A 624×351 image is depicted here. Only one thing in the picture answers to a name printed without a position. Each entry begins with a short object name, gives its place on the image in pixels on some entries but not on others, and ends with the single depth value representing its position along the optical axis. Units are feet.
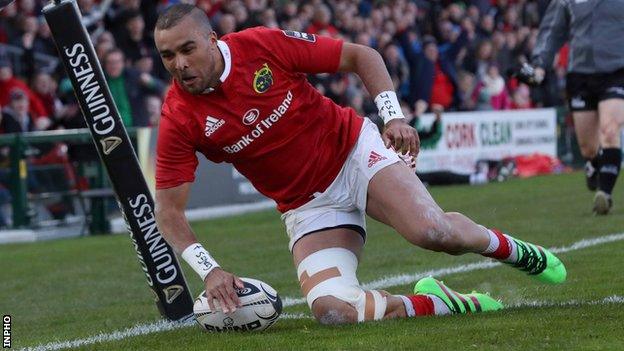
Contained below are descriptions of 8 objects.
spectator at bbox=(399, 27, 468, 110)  74.69
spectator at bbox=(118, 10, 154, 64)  58.75
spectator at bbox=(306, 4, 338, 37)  69.77
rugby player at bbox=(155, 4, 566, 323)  21.80
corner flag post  24.13
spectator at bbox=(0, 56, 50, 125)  52.34
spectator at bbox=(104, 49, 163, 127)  54.13
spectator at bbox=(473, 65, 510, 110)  79.46
